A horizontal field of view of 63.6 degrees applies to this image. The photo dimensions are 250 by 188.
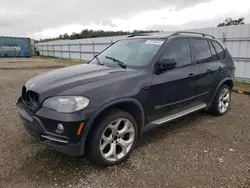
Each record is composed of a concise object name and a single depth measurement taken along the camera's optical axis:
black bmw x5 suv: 2.31
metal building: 28.31
